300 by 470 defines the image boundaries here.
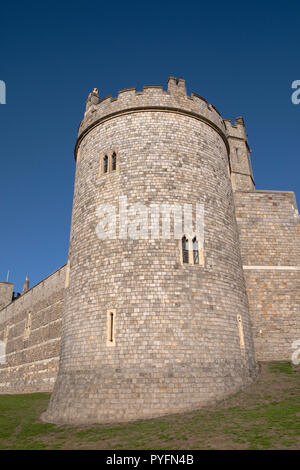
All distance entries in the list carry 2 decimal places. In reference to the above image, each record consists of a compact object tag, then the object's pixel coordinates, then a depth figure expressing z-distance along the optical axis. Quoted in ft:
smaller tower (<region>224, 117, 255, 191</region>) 80.48
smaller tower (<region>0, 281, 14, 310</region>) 146.61
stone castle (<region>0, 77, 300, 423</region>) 35.06
